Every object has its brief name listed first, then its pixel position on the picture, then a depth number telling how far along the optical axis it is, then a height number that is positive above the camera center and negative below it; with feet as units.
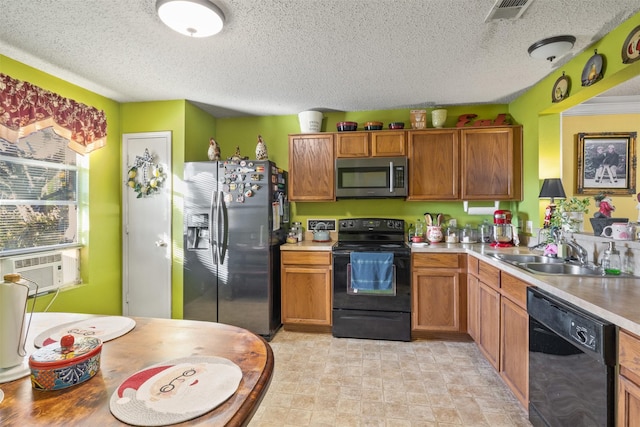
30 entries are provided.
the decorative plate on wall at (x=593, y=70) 6.70 +3.19
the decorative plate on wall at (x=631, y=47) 5.81 +3.18
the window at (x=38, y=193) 7.77 +0.54
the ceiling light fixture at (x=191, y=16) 5.40 +3.63
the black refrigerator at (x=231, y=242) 9.93 -0.96
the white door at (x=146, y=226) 10.66 -0.47
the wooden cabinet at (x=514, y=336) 5.99 -2.61
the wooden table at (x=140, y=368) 2.26 -1.49
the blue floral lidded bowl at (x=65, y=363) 2.55 -1.29
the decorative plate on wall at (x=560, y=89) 7.82 +3.21
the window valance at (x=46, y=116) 7.18 +2.61
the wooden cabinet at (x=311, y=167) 11.16 +1.64
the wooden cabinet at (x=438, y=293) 9.49 -2.52
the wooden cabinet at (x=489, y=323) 7.25 -2.81
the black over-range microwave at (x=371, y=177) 10.69 +1.22
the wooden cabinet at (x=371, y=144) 10.84 +2.44
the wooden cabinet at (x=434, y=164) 10.58 +1.66
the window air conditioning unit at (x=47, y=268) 7.78 -1.51
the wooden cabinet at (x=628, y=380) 3.47 -1.98
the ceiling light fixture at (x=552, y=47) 6.66 +3.65
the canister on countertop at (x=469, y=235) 10.82 -0.83
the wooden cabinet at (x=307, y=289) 10.21 -2.57
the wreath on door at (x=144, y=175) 10.68 +1.30
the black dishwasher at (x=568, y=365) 3.87 -2.25
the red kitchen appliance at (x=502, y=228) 10.00 -0.53
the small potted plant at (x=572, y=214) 7.48 -0.06
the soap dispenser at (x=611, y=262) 5.96 -0.99
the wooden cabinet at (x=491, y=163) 10.28 +1.65
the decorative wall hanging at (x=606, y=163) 9.04 +1.45
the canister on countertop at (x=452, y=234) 10.93 -0.80
